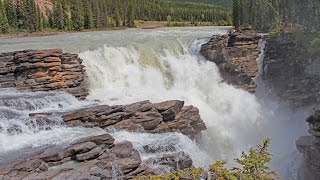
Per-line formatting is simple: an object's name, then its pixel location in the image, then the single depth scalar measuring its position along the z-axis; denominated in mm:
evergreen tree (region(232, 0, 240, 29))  84000
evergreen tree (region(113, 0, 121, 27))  103944
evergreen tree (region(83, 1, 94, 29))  89019
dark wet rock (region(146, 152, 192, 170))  20672
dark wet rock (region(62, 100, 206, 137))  23047
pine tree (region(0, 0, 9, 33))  78062
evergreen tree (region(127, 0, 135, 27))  104294
